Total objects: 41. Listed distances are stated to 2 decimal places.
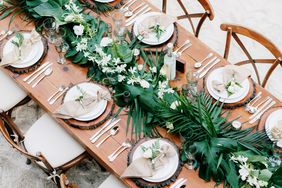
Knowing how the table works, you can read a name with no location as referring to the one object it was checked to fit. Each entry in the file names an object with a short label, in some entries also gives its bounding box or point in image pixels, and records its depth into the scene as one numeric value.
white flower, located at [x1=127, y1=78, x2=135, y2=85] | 2.85
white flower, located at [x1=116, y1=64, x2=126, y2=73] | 2.89
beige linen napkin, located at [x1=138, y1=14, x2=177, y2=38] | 3.17
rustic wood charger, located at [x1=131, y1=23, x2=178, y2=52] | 3.12
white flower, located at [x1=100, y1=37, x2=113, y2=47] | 2.99
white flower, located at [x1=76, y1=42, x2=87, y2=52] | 3.03
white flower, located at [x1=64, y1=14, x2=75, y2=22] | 3.11
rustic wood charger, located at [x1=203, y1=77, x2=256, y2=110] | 2.86
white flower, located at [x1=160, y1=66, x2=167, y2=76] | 2.91
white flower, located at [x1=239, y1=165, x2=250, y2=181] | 2.51
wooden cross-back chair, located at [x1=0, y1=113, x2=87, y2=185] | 3.22
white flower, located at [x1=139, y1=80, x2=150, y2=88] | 2.83
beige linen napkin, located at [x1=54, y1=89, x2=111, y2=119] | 2.89
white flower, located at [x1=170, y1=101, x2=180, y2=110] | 2.73
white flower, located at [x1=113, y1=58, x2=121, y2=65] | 2.89
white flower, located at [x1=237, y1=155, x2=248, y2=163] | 2.52
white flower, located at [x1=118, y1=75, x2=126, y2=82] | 2.87
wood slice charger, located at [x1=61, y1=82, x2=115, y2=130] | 2.88
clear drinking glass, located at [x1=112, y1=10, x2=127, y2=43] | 3.10
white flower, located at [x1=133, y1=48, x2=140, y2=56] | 3.07
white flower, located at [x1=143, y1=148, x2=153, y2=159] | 2.62
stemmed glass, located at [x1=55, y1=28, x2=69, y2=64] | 3.12
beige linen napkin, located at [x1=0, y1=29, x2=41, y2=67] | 3.14
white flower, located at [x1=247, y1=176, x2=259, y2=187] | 2.48
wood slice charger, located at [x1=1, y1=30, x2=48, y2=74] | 3.16
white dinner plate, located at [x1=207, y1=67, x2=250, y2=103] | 2.86
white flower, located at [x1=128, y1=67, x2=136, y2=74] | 2.85
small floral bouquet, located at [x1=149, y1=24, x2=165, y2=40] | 3.06
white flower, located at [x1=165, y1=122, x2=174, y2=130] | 2.74
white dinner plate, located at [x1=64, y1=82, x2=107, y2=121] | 2.90
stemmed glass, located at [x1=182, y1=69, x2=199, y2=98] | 2.84
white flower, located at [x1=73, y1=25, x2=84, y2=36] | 3.04
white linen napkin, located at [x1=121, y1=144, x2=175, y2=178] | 2.62
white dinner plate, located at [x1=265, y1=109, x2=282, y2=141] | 2.74
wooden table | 2.73
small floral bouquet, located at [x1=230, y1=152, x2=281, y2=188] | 2.48
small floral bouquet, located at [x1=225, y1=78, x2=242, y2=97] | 2.82
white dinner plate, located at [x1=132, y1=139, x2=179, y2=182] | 2.64
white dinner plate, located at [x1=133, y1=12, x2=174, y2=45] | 3.12
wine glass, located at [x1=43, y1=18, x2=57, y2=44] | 3.08
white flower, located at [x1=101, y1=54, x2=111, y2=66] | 2.90
